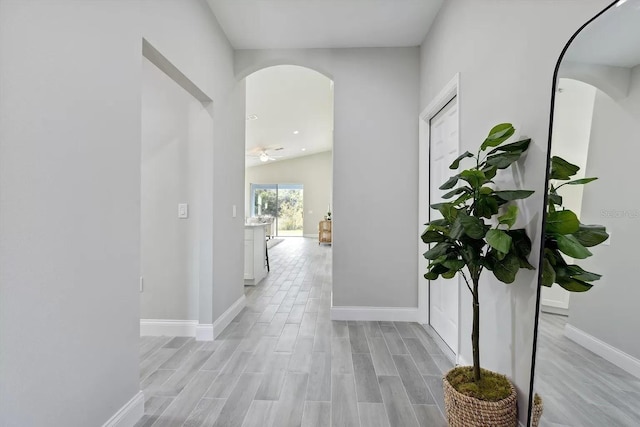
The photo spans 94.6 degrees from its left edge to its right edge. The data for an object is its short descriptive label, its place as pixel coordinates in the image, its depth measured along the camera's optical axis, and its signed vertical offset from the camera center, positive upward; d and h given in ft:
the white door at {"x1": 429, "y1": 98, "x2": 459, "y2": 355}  8.07 +0.87
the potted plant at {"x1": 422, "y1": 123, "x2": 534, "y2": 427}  4.22 -0.64
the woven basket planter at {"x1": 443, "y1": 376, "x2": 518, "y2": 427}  4.26 -2.94
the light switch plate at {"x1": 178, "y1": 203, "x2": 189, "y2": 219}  8.91 -0.04
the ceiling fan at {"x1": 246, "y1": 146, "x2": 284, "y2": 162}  31.71 +6.43
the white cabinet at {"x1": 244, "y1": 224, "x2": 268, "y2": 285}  14.93 -2.33
